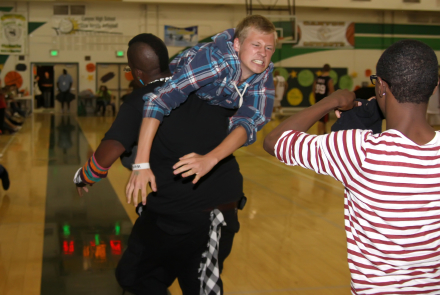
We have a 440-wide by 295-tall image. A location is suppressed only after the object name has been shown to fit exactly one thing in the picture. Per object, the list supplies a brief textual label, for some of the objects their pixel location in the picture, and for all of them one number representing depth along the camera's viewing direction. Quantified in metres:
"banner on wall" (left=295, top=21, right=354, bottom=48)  19.06
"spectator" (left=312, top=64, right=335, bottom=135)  9.51
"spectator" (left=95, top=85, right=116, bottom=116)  18.00
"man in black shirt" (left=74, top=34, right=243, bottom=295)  1.72
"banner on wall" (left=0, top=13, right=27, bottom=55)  17.45
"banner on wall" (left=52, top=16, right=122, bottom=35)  17.78
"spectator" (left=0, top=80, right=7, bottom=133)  10.09
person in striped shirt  1.19
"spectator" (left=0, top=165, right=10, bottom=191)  5.35
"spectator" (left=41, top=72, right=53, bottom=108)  18.45
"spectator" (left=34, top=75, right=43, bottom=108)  17.95
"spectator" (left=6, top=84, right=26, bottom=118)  12.89
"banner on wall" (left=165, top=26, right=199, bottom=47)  18.34
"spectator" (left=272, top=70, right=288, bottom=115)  16.65
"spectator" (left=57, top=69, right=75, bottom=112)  17.84
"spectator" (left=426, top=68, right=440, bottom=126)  12.51
